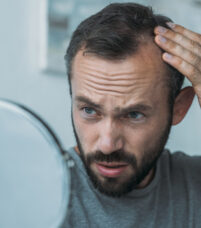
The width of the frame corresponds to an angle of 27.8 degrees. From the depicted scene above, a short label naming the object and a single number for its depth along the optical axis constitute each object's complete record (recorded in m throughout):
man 0.98
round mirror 0.61
